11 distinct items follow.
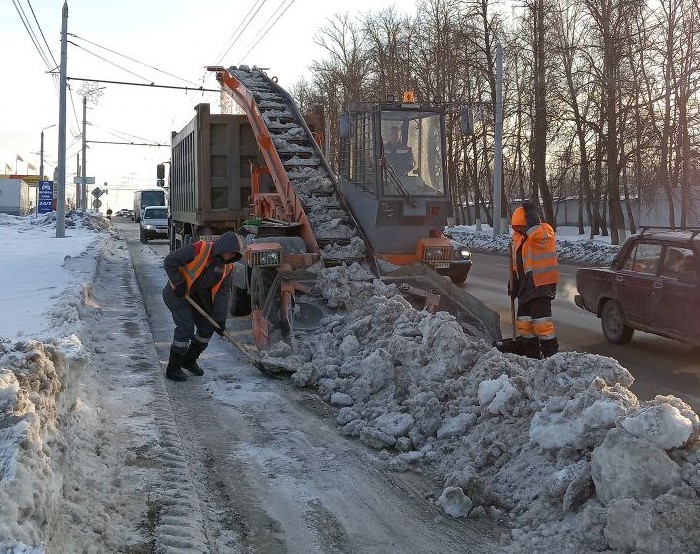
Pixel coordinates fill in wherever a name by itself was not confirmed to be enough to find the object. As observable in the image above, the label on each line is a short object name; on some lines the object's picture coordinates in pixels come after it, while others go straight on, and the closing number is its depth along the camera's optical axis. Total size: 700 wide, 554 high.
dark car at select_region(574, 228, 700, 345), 8.43
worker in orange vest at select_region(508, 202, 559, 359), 7.79
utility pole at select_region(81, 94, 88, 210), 50.12
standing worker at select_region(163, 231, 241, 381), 7.40
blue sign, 43.91
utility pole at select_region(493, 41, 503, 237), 30.61
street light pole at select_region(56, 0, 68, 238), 25.75
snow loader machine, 8.81
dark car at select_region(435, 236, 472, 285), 16.19
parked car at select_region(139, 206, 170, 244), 32.37
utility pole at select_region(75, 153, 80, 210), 75.56
